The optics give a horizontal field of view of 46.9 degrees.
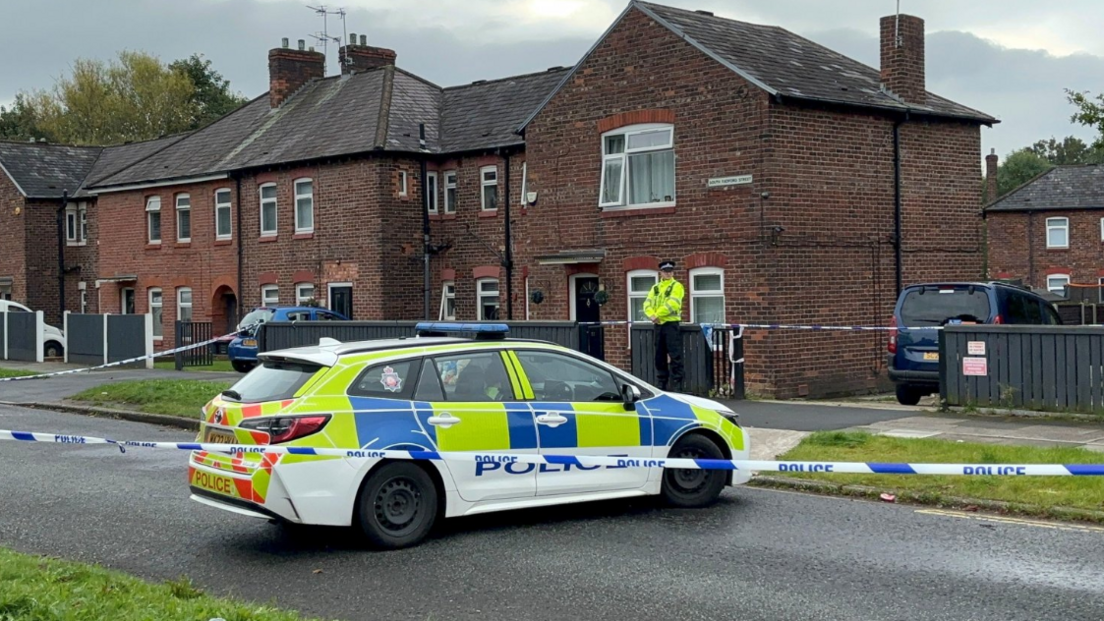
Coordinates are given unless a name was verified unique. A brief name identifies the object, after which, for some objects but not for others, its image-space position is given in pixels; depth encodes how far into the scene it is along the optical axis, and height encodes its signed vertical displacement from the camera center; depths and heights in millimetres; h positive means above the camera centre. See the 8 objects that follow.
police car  8586 -875
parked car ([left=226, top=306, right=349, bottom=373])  26281 -166
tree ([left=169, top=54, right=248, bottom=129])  74819 +13457
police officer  17422 -206
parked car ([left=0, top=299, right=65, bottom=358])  34531 -691
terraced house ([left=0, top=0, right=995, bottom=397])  20766 +2173
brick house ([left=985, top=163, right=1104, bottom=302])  50500 +2744
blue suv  17109 -213
